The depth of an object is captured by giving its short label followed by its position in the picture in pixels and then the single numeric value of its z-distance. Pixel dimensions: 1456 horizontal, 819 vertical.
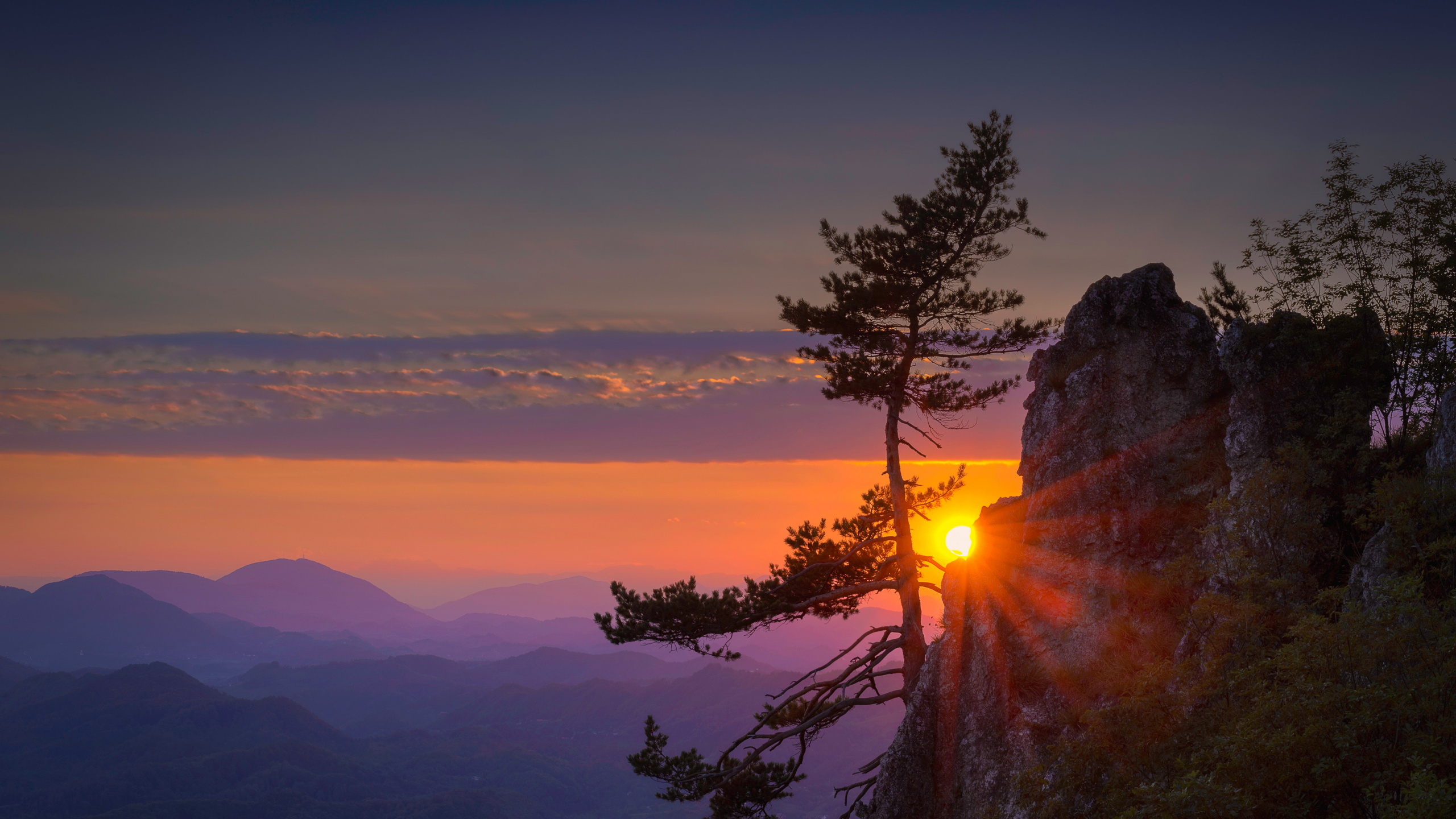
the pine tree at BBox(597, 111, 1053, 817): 29.33
